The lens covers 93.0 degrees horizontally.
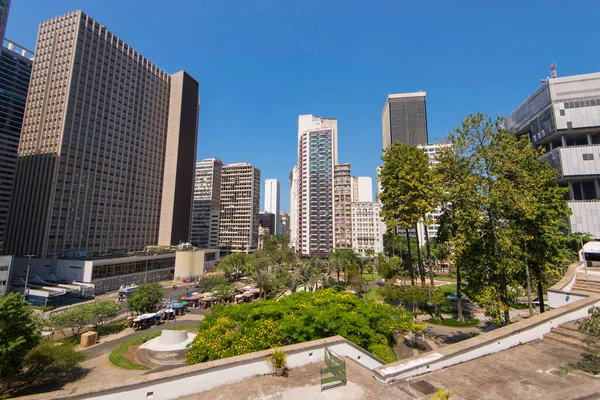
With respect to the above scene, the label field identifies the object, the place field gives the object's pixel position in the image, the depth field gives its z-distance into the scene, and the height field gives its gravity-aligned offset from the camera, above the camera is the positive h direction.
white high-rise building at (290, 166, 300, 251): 160.12 +18.99
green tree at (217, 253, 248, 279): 74.75 -7.09
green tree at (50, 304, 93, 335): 30.21 -8.89
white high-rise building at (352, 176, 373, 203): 147.00 +26.04
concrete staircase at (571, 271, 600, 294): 21.25 -3.39
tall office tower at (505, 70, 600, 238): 54.19 +21.47
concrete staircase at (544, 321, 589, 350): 11.75 -4.15
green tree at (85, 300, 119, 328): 32.69 -8.62
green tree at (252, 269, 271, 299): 49.78 -7.20
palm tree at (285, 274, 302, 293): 45.50 -7.21
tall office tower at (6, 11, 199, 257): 69.00 +23.66
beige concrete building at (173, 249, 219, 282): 80.12 -7.74
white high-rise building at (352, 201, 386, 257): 113.25 +3.77
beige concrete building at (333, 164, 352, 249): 114.84 +12.17
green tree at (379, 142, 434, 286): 28.67 +5.31
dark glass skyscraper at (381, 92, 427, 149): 170.38 +73.50
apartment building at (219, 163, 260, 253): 130.25 +14.14
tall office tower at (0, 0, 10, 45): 60.91 +47.87
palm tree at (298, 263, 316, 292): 49.47 -6.49
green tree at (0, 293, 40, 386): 18.89 -6.83
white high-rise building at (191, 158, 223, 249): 135.12 +17.39
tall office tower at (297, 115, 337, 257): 115.81 +18.77
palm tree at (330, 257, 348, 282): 62.88 -5.63
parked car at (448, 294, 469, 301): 44.47 -9.19
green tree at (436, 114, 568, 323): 18.48 +2.07
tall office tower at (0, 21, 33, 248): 93.38 +46.93
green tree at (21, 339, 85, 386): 21.28 -9.80
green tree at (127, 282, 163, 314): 39.56 -8.71
